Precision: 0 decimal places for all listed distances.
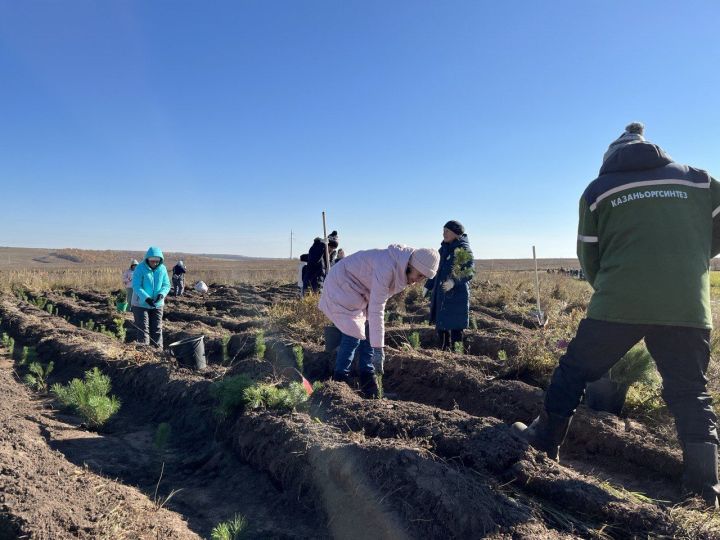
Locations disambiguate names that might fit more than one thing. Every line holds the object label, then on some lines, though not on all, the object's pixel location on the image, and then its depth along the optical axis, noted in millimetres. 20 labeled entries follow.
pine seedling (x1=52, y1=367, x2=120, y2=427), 4398
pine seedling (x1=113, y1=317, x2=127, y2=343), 8238
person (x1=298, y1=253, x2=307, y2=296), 10594
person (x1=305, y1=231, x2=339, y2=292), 10172
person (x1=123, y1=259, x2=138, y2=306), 11609
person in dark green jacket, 2711
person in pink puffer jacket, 4223
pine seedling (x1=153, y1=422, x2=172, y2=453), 3998
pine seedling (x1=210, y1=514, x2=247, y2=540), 2382
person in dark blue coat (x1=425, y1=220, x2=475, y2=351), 6224
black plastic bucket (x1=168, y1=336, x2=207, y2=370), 6004
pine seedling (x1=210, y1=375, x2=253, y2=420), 4070
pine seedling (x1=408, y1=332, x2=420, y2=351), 6798
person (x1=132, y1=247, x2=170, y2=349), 7293
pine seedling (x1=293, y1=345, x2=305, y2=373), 5836
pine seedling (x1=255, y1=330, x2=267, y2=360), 6371
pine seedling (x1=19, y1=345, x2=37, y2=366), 7178
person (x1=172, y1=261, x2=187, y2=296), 17844
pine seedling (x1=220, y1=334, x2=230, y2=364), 6795
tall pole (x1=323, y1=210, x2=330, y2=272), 9404
